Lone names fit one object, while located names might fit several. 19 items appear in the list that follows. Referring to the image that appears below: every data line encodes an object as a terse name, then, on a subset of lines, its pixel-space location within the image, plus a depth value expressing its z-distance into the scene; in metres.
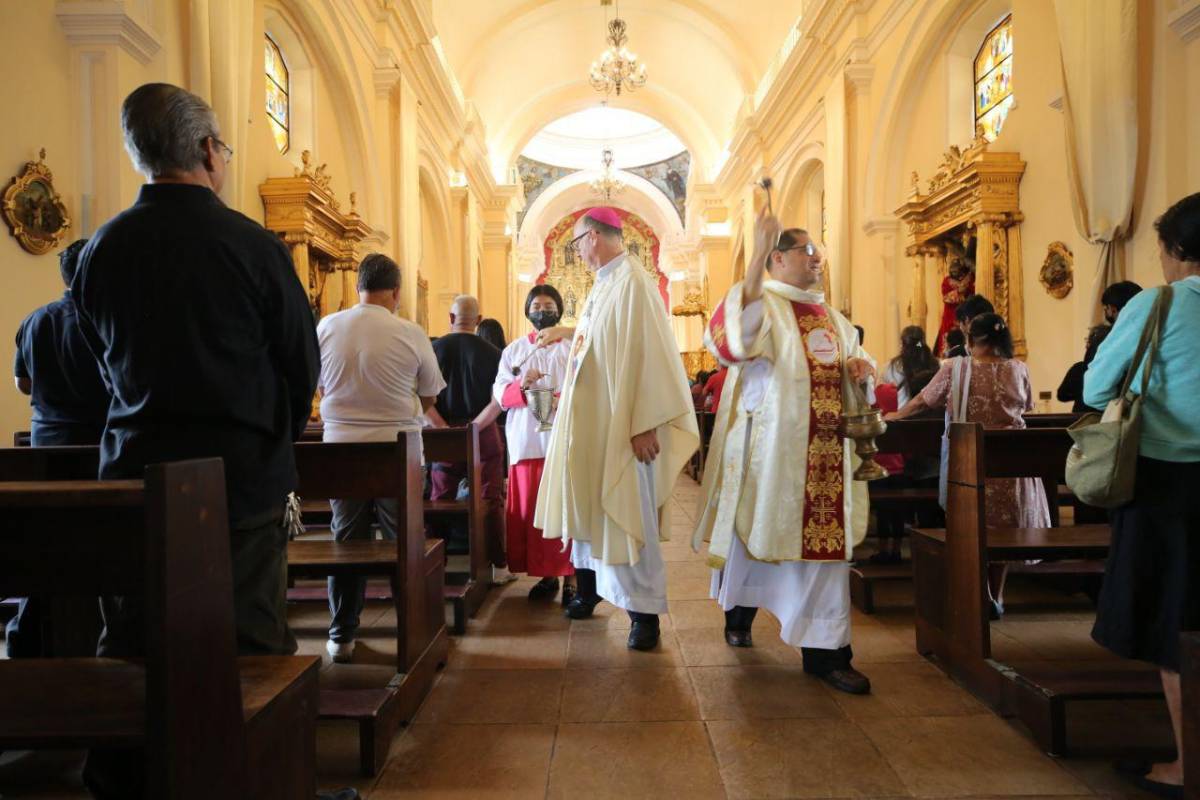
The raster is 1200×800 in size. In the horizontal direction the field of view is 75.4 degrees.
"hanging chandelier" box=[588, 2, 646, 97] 15.63
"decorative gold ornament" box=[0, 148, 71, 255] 4.50
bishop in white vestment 3.37
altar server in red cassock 4.25
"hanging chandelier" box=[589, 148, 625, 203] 24.45
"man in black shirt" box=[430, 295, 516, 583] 4.96
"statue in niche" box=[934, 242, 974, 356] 8.48
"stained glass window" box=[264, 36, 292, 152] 8.53
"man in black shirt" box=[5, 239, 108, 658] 2.66
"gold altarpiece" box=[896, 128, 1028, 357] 7.56
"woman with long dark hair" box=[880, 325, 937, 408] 5.02
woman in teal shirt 2.02
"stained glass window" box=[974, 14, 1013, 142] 8.33
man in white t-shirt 3.43
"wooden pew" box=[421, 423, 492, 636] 4.19
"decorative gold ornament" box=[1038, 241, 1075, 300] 6.87
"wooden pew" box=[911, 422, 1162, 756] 2.38
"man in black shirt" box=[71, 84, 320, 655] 1.63
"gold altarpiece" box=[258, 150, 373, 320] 7.77
